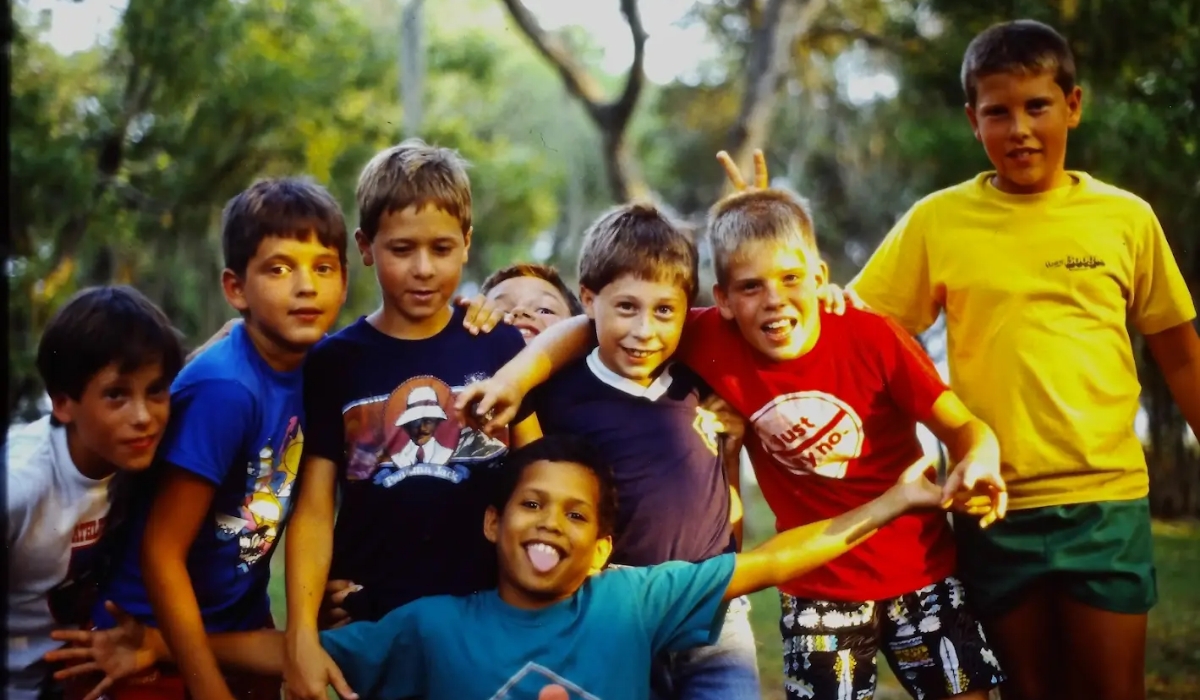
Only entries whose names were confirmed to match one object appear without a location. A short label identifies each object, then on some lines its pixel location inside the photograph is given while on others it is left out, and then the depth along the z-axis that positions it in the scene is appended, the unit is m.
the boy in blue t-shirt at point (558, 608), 2.78
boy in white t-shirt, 2.75
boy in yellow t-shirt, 3.12
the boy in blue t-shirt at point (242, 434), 2.79
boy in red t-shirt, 3.08
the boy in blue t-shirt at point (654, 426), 3.02
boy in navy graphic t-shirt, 2.90
